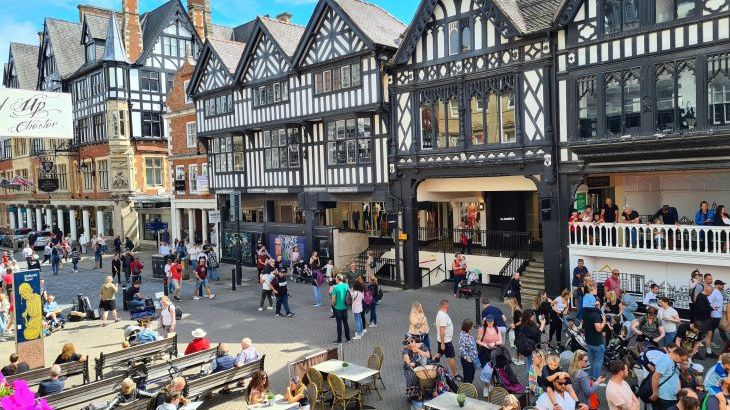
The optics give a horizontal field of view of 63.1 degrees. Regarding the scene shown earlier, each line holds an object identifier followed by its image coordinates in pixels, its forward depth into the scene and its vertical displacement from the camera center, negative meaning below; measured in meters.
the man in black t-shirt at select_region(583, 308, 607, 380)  10.79 -2.72
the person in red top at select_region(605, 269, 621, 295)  14.88 -2.38
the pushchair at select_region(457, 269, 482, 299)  19.96 -3.13
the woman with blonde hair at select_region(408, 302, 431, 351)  11.81 -2.60
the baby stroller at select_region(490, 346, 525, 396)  10.23 -3.11
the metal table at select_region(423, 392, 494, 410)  8.88 -3.20
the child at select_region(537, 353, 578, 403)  8.15 -2.62
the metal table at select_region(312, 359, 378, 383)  10.43 -3.13
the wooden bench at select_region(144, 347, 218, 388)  11.58 -3.25
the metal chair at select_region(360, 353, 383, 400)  11.13 -3.42
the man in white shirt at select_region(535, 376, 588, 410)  8.02 -2.84
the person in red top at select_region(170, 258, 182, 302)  20.95 -2.55
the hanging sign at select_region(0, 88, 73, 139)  10.90 +1.84
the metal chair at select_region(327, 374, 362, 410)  10.15 -3.41
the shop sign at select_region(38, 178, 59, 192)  37.90 +1.62
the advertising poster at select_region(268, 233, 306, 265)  26.86 -2.07
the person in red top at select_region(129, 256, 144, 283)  22.73 -2.35
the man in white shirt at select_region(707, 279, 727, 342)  12.95 -2.63
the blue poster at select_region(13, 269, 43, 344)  13.32 -2.17
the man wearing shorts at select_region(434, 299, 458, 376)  11.59 -2.76
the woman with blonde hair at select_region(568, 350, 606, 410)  8.83 -2.86
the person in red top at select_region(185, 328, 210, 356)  12.66 -3.00
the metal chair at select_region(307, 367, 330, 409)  10.58 -3.25
